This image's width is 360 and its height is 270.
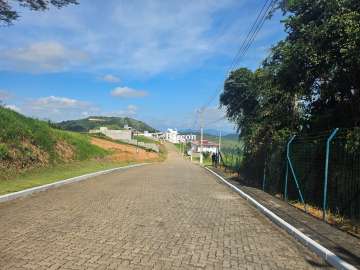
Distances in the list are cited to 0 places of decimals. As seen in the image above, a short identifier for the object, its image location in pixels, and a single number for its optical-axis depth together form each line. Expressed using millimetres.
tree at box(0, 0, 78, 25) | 17938
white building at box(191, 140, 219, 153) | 160575
